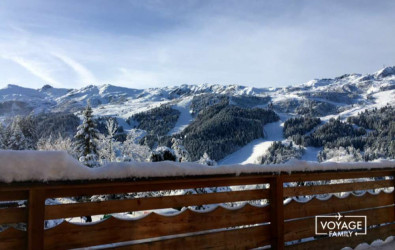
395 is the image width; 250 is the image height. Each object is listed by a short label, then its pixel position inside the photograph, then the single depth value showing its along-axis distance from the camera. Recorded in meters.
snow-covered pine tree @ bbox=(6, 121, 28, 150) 38.09
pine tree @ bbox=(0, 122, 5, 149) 36.94
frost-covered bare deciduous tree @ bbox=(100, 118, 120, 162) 30.53
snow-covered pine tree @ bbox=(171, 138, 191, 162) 19.36
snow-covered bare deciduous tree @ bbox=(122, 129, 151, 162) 34.12
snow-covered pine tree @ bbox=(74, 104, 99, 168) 30.06
